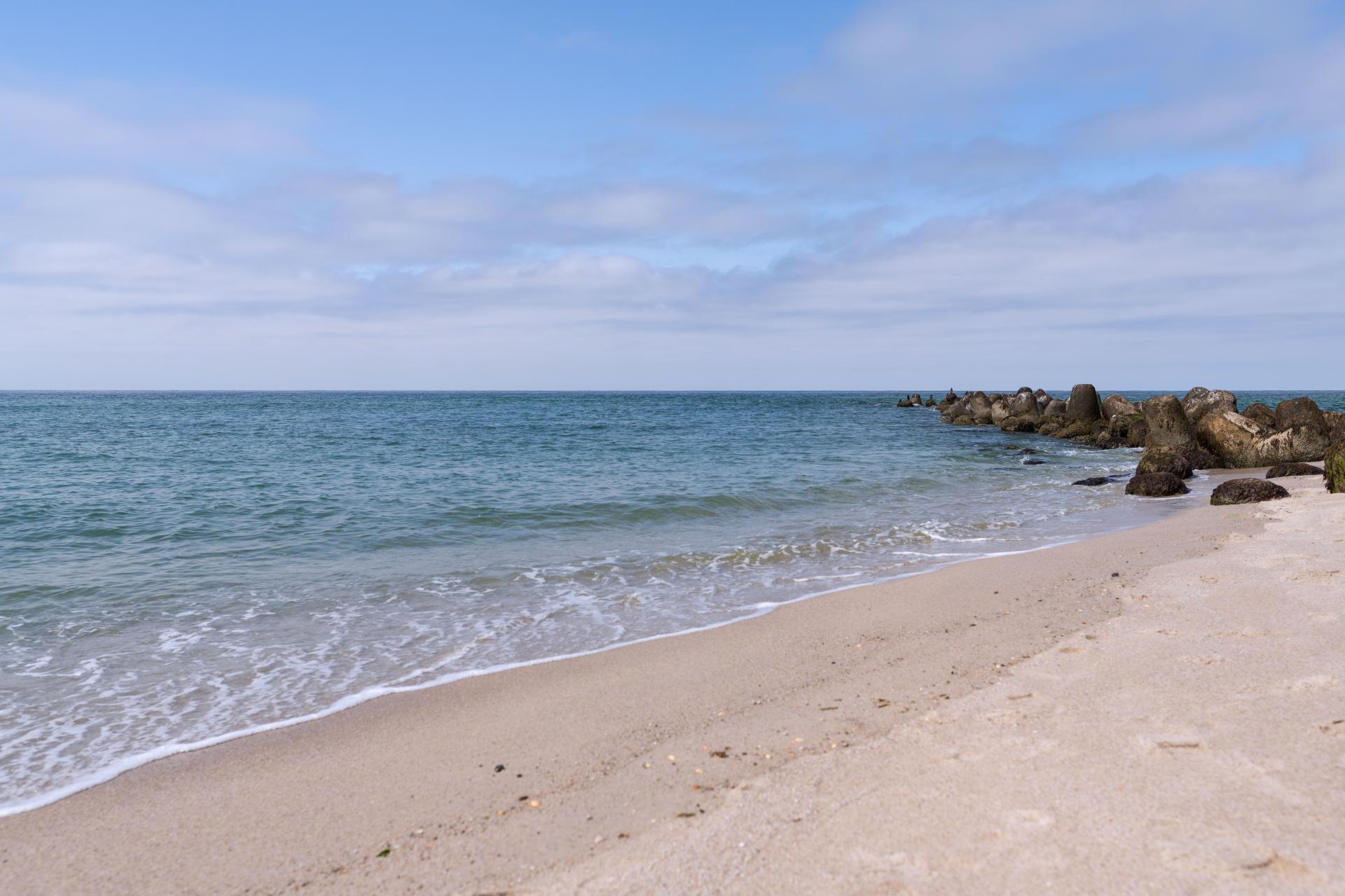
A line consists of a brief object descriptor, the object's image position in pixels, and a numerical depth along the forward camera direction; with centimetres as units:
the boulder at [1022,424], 3850
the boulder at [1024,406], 4272
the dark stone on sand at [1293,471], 1680
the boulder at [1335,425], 1955
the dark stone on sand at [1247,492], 1323
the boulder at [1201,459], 2091
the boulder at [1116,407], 3406
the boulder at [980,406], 4725
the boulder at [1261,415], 2292
